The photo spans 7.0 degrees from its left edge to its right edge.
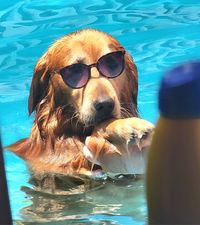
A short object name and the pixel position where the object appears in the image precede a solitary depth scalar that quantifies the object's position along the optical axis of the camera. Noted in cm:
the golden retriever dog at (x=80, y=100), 342
